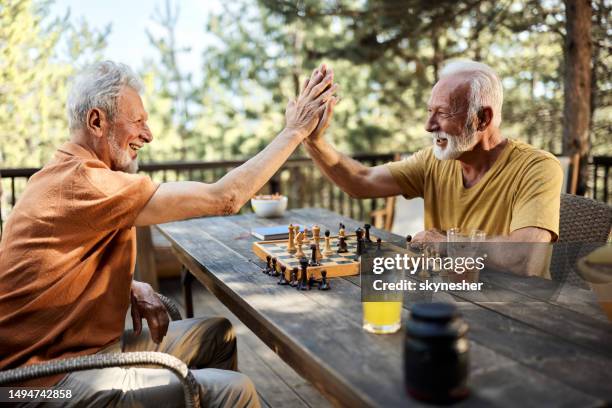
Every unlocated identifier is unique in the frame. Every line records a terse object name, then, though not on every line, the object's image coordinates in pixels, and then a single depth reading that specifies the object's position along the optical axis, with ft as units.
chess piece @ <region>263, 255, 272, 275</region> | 5.81
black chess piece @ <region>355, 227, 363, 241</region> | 6.30
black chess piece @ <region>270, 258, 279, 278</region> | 5.68
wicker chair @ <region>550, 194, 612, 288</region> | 6.48
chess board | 5.56
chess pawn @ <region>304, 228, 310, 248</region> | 6.62
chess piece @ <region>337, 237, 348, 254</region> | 6.37
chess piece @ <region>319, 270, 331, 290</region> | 5.16
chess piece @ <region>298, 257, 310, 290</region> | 5.21
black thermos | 2.91
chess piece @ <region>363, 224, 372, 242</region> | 6.50
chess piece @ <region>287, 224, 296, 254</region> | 6.31
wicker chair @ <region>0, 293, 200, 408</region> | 4.17
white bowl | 9.17
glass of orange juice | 4.05
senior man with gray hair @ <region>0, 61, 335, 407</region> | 4.85
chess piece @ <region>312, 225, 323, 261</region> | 6.48
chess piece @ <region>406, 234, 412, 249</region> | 6.21
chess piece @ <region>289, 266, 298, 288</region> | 5.34
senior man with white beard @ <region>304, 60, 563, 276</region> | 6.22
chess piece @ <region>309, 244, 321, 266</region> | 5.60
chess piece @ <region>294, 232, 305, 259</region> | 5.93
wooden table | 3.17
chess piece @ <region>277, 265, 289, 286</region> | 5.39
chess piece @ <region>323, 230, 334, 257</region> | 6.13
